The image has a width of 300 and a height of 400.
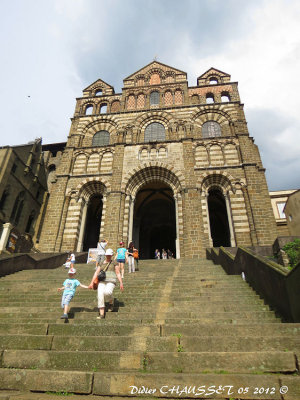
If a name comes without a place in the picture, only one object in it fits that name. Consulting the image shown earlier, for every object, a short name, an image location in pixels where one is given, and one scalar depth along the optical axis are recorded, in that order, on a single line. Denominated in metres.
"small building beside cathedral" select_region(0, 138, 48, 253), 19.65
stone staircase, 3.08
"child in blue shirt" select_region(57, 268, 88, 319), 5.39
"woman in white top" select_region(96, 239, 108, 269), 10.02
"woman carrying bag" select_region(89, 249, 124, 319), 5.34
